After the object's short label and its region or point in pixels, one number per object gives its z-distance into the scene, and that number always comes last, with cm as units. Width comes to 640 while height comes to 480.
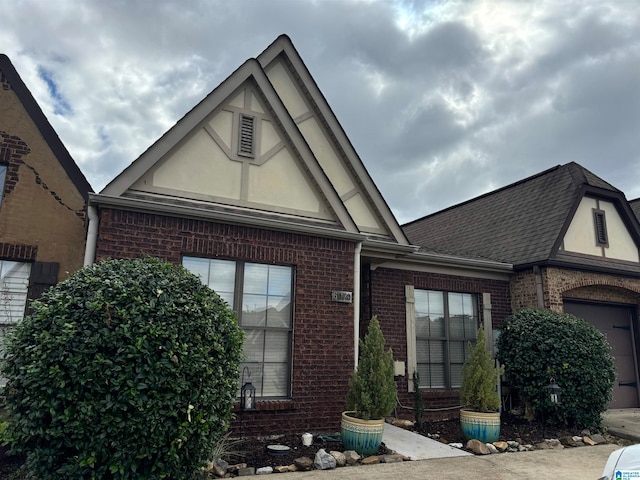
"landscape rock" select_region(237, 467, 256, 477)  512
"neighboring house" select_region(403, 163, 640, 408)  1023
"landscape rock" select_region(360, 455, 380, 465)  577
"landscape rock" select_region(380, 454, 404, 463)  586
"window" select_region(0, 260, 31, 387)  638
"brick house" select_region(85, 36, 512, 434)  650
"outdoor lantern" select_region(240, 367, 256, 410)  644
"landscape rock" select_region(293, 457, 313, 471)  543
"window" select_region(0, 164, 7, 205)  678
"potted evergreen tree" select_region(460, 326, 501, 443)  701
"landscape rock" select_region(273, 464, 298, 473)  530
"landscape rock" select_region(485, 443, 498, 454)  671
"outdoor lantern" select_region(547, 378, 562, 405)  787
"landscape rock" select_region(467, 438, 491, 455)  656
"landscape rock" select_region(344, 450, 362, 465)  576
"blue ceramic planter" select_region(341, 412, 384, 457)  597
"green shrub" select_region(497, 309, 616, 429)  821
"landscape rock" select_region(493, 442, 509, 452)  684
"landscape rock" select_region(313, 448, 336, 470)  547
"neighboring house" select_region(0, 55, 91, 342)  652
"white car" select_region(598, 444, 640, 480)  254
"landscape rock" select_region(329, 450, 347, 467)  567
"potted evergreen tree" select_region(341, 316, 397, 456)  600
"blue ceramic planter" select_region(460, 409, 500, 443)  699
